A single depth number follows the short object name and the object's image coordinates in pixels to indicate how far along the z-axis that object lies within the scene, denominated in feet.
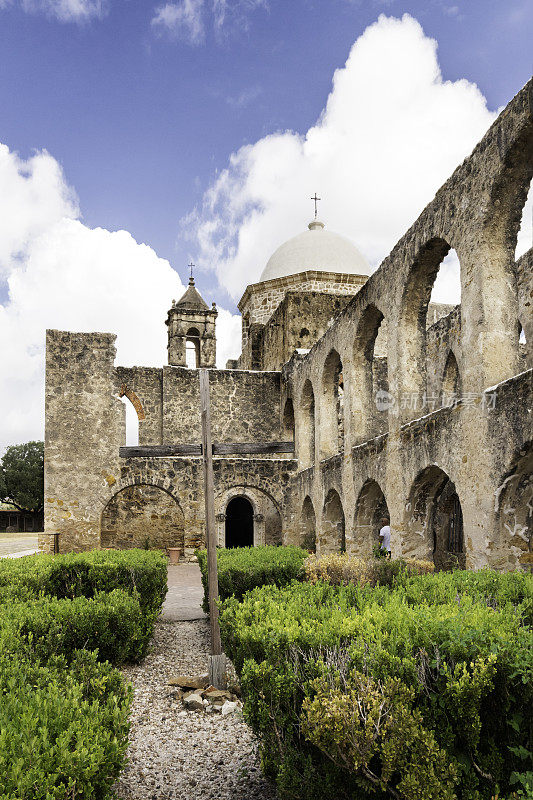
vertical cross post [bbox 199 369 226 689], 17.95
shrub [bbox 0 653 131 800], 6.86
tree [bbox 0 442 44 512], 114.52
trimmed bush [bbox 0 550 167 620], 22.62
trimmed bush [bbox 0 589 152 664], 13.33
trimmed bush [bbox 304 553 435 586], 22.17
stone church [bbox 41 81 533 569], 21.90
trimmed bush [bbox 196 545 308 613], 23.54
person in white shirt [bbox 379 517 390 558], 34.55
